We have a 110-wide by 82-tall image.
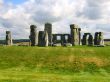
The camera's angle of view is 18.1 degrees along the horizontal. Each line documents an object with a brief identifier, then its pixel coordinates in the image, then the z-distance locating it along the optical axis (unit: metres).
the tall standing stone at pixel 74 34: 77.94
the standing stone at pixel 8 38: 75.27
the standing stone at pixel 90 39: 78.47
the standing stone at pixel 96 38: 76.53
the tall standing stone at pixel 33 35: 72.47
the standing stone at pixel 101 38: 76.00
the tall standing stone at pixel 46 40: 69.00
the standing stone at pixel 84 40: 80.25
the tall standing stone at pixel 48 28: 80.25
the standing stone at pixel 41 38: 69.59
